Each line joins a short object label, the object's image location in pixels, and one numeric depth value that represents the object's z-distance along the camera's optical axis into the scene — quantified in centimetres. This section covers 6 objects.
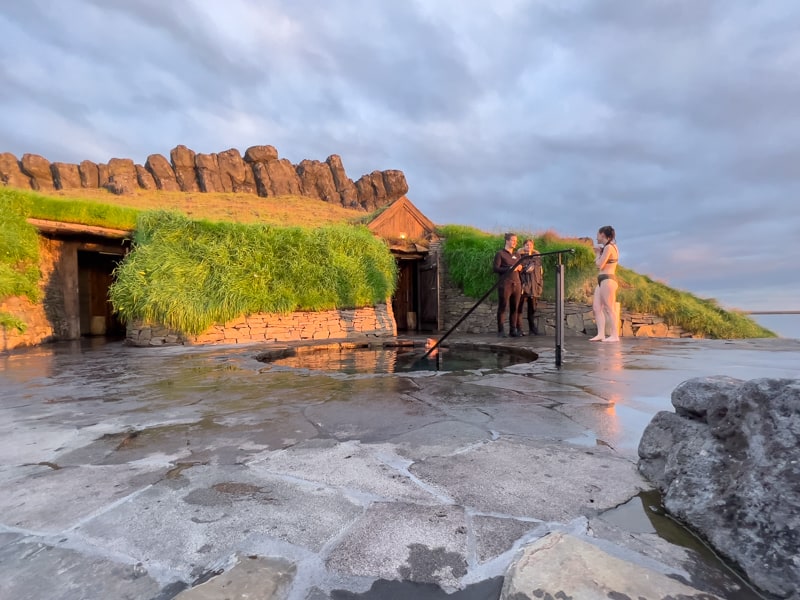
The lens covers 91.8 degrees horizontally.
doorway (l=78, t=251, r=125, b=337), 1230
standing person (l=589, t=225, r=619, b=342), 662
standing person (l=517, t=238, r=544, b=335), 897
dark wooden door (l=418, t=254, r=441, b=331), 1184
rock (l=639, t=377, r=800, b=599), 99
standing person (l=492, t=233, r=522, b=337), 817
